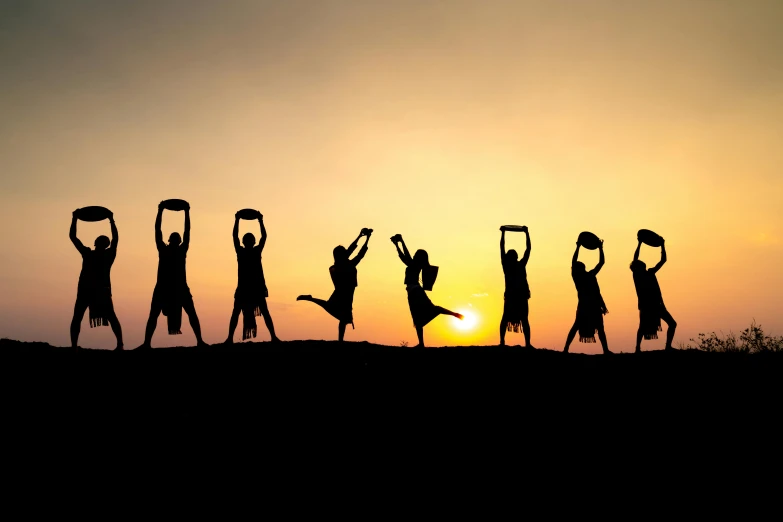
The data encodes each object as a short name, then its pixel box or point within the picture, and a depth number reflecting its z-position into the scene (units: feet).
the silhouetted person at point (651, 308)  42.86
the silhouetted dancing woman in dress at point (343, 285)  41.06
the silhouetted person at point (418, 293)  41.88
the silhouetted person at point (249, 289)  38.42
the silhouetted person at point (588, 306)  42.01
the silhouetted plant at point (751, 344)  54.13
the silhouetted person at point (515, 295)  42.00
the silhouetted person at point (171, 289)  36.52
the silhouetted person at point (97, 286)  36.19
